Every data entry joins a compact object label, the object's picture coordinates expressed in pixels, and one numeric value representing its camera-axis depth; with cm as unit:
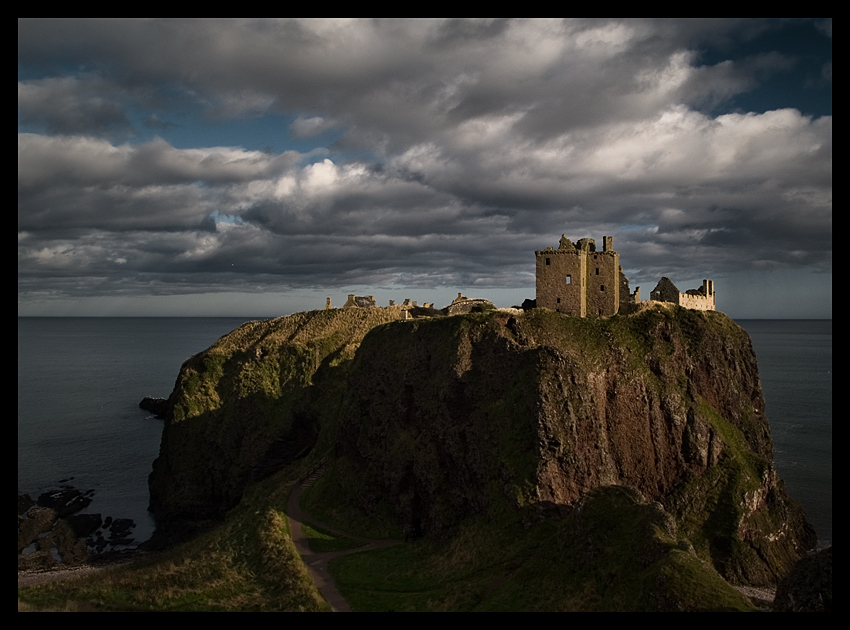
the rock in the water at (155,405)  15190
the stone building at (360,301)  10781
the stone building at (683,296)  6862
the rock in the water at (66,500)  8456
